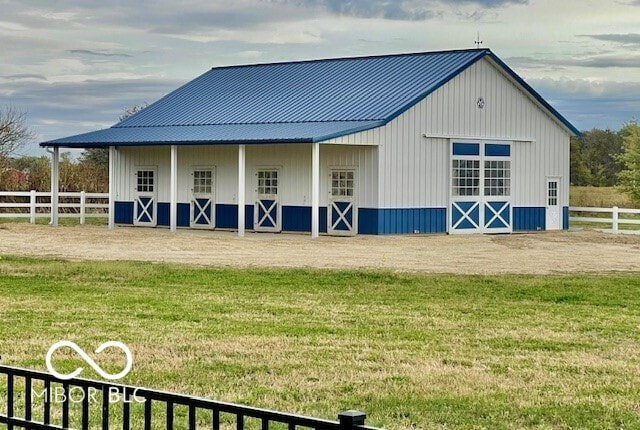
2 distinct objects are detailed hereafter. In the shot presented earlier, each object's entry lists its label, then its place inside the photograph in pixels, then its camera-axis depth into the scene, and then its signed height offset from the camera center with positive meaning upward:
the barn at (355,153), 34.31 +1.36
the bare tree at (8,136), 51.81 +2.53
